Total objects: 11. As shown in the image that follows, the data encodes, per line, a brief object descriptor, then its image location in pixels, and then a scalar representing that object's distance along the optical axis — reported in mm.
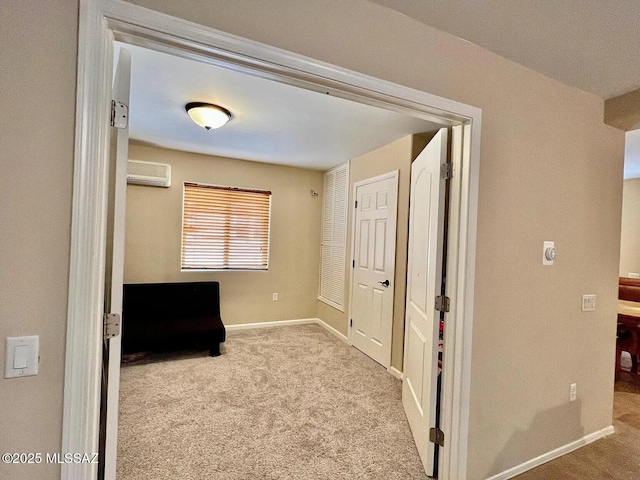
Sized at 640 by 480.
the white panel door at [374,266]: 3336
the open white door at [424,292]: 1771
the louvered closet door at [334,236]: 4363
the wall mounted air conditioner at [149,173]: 3766
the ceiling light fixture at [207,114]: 2492
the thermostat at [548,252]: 1859
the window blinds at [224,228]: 4176
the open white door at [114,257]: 1047
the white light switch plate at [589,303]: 2029
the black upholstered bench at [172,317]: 3244
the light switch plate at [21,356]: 881
